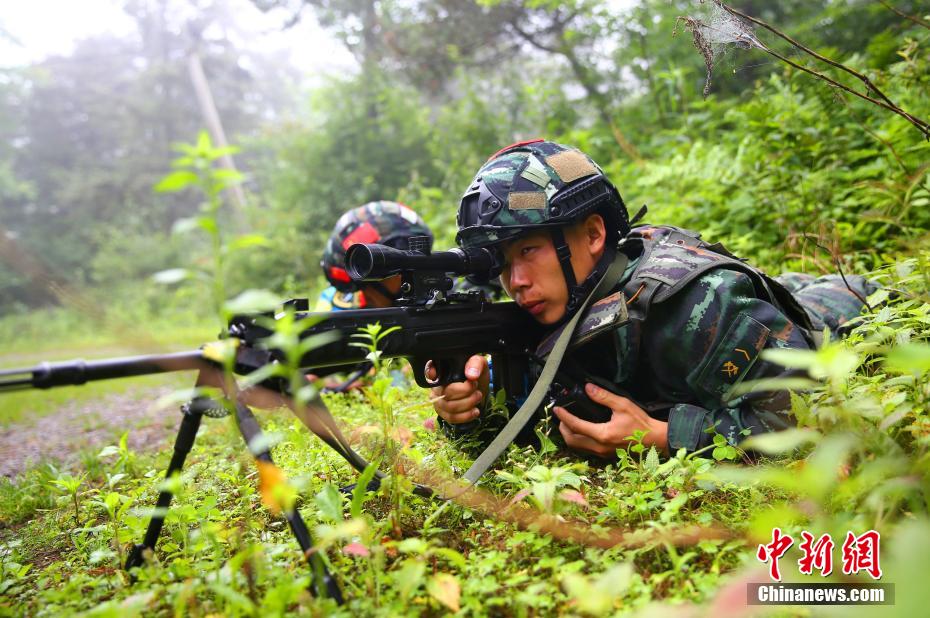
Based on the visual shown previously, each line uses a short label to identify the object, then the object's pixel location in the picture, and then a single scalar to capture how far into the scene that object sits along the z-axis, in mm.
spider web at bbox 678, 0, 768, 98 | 734
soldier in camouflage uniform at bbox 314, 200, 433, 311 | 1493
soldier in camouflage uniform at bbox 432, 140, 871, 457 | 776
